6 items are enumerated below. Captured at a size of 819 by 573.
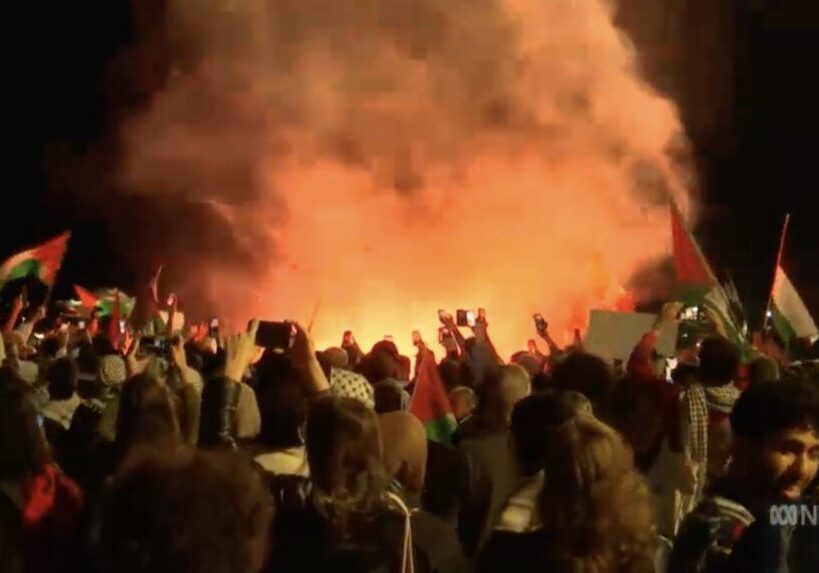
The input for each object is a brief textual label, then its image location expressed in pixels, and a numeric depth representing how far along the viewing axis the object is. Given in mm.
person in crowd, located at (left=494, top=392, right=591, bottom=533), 3107
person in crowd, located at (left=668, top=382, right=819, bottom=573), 2279
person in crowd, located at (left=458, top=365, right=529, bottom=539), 3766
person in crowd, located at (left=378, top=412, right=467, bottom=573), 3252
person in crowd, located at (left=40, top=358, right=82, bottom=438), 5258
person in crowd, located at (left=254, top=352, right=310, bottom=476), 3574
